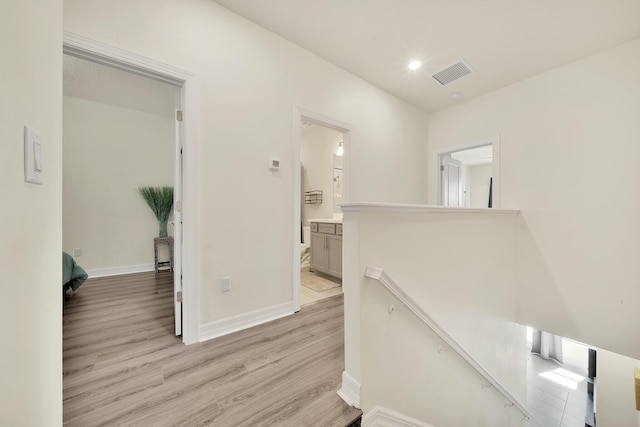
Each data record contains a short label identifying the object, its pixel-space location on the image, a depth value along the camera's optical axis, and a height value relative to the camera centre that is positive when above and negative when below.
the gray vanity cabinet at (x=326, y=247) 3.52 -0.57
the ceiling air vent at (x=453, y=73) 2.93 +1.82
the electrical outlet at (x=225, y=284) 2.02 -0.64
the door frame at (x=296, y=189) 2.43 +0.23
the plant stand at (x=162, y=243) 3.89 -0.68
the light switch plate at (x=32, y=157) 0.58 +0.13
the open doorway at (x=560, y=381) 3.76 -3.05
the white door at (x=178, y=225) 1.92 -0.13
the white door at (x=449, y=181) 4.20 +0.58
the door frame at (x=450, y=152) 3.49 +0.78
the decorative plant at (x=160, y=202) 4.09 +0.13
